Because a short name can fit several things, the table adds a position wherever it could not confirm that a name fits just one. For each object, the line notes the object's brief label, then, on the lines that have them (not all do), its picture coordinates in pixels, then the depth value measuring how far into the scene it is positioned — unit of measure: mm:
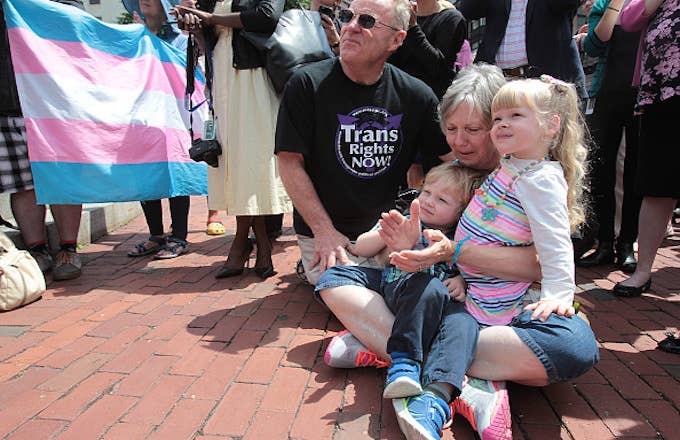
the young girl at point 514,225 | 1498
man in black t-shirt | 2303
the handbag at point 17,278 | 2623
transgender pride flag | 3098
